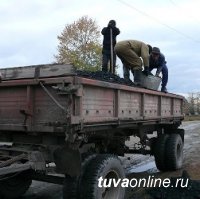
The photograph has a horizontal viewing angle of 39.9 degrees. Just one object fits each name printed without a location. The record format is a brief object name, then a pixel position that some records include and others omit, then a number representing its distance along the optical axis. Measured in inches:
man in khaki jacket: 213.3
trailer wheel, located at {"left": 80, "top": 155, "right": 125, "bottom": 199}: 136.1
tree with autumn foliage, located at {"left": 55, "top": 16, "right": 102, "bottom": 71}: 932.3
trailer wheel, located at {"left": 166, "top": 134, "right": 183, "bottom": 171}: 226.4
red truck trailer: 128.0
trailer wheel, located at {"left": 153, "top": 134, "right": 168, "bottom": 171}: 226.8
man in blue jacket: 235.8
